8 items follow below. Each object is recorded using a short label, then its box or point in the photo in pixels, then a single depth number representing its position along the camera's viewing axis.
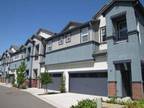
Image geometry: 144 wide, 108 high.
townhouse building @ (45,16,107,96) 12.06
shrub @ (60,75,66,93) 14.92
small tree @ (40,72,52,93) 14.00
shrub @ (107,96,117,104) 8.60
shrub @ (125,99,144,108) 5.66
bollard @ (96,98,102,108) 5.61
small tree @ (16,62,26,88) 20.67
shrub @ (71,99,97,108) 6.41
